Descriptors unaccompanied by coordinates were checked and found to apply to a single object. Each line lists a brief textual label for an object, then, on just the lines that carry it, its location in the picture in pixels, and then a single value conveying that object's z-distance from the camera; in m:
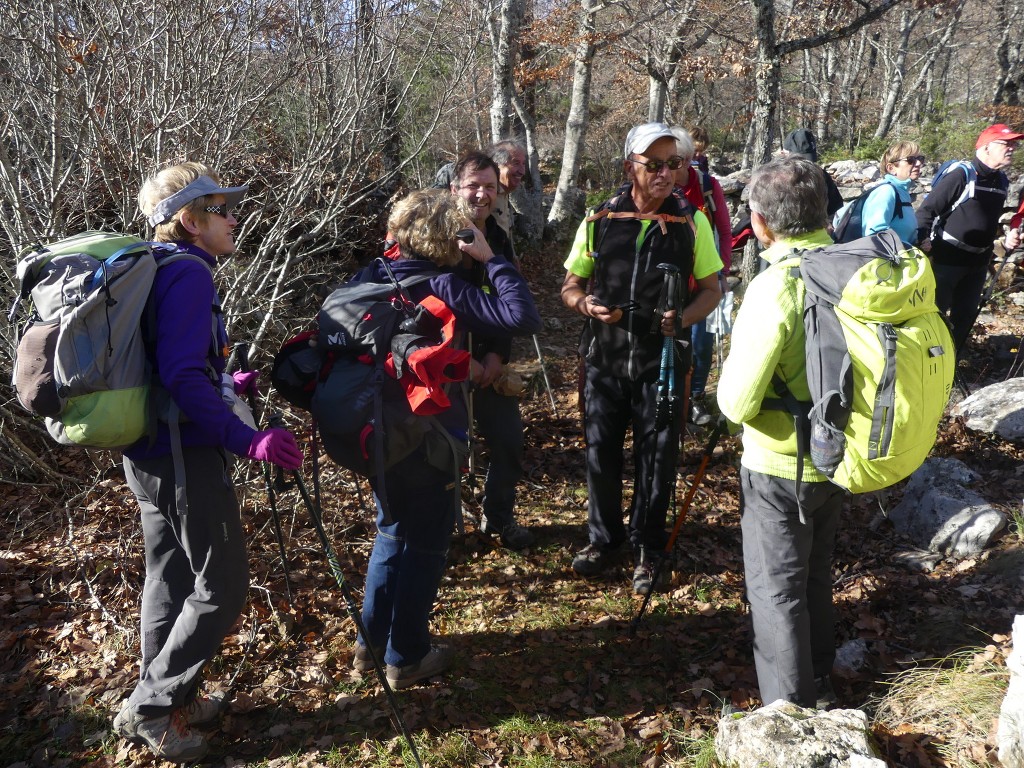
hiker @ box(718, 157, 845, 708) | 2.53
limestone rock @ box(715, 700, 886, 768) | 2.28
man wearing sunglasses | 3.64
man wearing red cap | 5.86
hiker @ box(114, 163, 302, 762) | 2.42
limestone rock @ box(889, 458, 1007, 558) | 4.26
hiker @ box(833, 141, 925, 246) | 5.29
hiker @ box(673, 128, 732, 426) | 4.11
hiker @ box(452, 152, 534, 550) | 3.80
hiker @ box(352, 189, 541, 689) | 2.86
